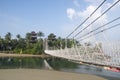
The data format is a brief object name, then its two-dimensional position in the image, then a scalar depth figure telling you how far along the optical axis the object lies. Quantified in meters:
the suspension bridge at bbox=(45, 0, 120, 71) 5.37
